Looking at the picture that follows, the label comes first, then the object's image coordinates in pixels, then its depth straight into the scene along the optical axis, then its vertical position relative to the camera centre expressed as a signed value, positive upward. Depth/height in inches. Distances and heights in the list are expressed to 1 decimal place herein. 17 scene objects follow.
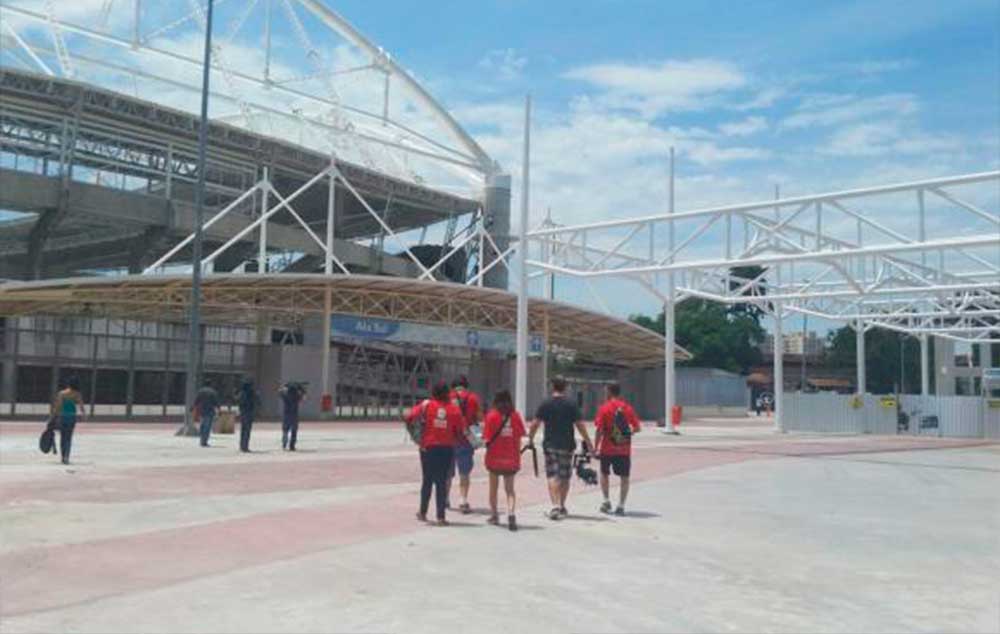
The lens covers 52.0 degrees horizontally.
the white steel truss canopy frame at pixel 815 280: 948.0 +179.7
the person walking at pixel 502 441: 456.8 -15.2
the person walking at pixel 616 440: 509.4 -14.7
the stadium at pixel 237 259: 1528.1 +294.9
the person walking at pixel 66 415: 695.7 -14.0
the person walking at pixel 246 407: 832.3 -6.1
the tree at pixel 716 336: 4052.7 +307.2
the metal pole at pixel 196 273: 1050.1 +131.3
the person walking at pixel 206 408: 904.9 -8.6
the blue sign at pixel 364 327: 1664.6 +125.1
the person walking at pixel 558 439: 483.8 -14.5
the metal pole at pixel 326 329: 1628.9 +116.0
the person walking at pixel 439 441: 450.0 -15.6
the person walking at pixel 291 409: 872.3 -6.9
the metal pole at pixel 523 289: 1169.4 +138.9
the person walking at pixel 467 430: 492.1 -11.7
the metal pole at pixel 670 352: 1454.2 +88.4
